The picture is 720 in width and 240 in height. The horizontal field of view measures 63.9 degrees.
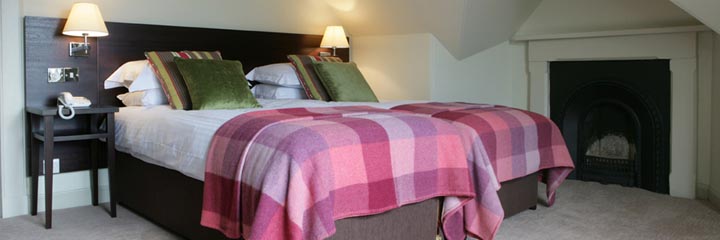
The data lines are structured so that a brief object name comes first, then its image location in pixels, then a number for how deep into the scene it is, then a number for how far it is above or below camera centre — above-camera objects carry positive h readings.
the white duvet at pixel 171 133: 2.47 -0.11
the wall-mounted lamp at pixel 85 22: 3.22 +0.50
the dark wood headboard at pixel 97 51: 3.31 +0.38
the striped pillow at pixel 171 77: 3.26 +0.20
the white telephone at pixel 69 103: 3.02 +0.05
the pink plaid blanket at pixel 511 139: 2.87 -0.15
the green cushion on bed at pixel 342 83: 3.93 +0.19
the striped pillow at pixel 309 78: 4.00 +0.23
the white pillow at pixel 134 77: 3.40 +0.20
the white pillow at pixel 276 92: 4.05 +0.13
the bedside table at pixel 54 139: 2.97 -0.15
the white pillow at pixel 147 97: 3.42 +0.08
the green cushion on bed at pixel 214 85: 3.19 +0.15
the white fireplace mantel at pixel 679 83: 3.78 +0.18
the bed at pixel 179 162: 2.35 -0.25
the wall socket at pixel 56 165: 3.42 -0.32
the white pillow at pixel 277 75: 4.01 +0.25
